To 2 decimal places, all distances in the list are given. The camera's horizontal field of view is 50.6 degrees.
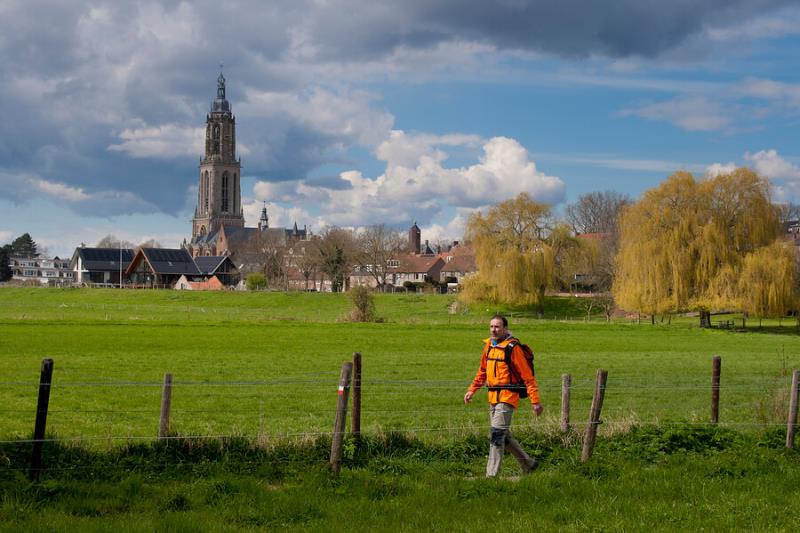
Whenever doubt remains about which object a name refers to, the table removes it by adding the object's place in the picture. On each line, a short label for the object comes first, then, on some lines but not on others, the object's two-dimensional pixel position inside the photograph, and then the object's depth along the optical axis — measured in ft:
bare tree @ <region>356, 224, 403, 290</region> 435.94
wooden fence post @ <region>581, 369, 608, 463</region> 39.01
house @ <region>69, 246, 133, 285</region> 492.13
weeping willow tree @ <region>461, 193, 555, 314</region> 250.37
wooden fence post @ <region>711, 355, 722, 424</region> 49.34
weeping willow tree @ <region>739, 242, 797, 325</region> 189.16
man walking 36.04
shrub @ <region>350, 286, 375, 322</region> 190.80
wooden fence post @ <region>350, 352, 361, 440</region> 38.91
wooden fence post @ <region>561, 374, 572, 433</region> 43.11
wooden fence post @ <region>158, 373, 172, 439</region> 37.50
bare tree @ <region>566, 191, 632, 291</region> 430.98
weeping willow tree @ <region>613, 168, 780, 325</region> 197.36
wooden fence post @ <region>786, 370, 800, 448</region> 42.75
